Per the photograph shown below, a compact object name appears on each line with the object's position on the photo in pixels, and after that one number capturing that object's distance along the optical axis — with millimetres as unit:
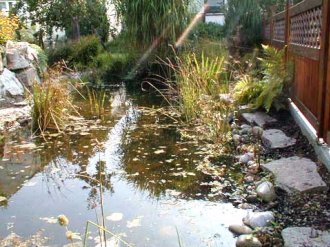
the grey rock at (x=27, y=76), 6451
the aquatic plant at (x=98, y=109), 5346
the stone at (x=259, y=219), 2219
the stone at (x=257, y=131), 3812
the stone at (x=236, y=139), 3770
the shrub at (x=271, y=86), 4117
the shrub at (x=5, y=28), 6281
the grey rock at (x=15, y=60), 6355
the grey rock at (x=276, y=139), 3400
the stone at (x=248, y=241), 2018
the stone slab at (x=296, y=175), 2467
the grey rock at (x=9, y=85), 5661
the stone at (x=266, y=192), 2527
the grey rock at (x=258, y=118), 4055
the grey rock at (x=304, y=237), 1893
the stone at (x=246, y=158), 3264
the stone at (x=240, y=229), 2182
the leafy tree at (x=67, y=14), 12391
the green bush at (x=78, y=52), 10633
